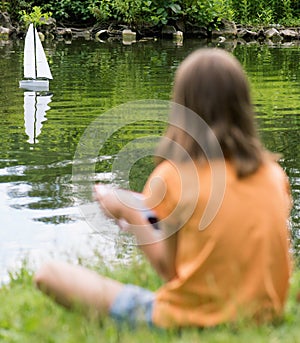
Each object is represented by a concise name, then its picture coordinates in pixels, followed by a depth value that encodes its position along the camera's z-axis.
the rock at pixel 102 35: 25.42
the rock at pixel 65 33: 25.31
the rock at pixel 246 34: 25.97
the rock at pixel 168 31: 25.37
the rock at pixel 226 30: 26.00
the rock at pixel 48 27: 25.19
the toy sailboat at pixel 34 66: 13.22
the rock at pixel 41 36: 24.04
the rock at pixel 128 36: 24.72
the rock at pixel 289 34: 25.62
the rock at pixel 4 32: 24.53
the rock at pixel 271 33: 25.68
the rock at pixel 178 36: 24.55
